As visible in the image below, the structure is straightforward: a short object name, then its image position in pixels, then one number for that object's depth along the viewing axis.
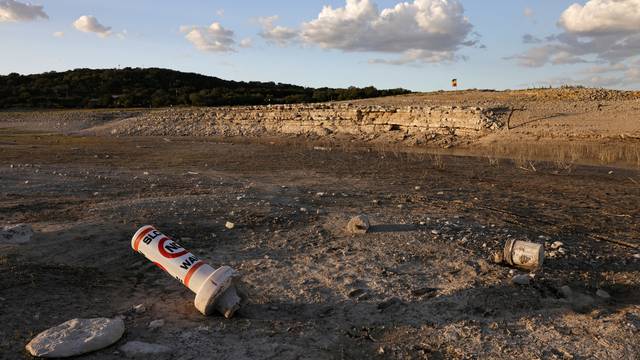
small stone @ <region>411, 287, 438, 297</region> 3.94
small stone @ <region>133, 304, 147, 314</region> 3.59
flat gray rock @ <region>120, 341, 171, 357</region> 3.02
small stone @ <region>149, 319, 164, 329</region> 3.37
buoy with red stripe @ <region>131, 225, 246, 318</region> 3.43
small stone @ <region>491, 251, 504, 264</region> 4.50
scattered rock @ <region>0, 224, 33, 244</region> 4.82
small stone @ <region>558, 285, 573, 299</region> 3.89
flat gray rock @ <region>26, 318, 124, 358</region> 2.90
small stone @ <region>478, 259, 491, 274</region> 4.30
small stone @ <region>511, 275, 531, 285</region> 4.02
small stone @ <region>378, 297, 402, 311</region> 3.75
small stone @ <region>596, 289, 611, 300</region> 3.89
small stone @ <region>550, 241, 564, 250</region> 4.86
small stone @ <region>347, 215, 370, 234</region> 5.28
